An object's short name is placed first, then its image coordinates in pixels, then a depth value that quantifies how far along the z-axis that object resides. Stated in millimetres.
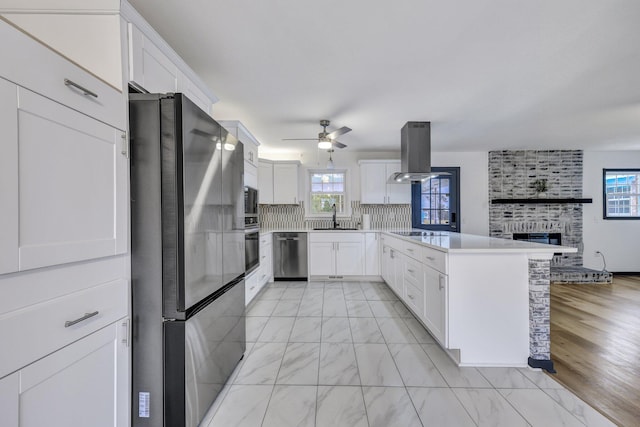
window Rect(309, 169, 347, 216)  5535
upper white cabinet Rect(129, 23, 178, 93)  1360
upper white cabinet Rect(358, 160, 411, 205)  5199
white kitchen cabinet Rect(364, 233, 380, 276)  4793
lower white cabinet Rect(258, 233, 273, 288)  4223
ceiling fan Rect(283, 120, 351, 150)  3419
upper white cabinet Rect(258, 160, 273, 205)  5137
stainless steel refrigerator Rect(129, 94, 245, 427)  1319
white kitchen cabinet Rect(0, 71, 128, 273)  809
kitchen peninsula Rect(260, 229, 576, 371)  2084
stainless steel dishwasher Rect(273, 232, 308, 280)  4891
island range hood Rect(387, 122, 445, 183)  3576
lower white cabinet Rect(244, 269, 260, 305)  3330
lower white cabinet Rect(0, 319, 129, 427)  817
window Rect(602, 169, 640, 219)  5402
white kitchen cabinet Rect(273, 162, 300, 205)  5195
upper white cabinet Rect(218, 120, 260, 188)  3049
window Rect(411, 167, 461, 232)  5469
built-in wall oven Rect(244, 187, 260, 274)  3174
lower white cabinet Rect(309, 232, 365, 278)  4809
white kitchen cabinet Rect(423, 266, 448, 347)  2193
